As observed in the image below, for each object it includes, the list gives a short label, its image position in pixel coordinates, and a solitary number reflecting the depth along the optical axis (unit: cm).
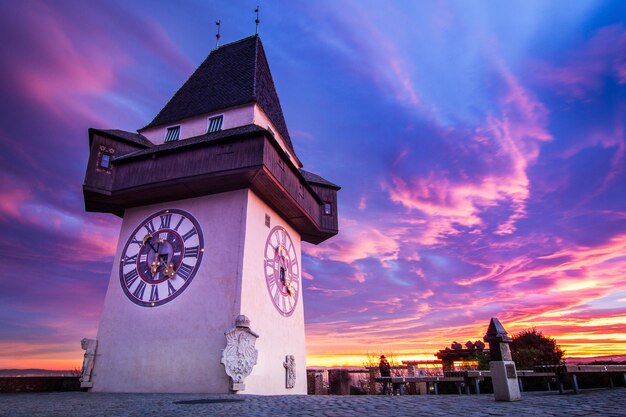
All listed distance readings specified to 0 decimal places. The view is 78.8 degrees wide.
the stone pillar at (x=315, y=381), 1700
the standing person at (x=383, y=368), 1347
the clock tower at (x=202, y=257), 1064
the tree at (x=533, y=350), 2220
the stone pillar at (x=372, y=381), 1781
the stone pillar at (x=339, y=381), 1756
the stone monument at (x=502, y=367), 789
